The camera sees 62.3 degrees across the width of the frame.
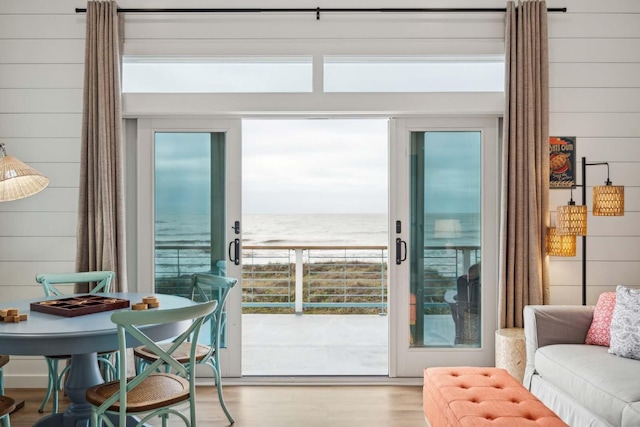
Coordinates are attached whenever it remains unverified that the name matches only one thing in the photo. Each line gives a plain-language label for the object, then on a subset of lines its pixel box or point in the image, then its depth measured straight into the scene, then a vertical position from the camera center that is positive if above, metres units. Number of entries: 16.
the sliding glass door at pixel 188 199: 4.19 +0.15
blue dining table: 2.27 -0.54
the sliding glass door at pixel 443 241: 4.18 -0.18
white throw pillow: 2.95 -0.61
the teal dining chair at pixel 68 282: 3.35 -0.51
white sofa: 2.50 -0.82
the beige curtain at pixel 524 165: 3.91 +0.40
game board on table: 2.67 -0.46
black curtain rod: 4.01 +1.58
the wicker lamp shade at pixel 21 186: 3.60 +0.22
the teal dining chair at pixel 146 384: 2.24 -0.79
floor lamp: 3.59 +0.06
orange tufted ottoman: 2.39 -0.90
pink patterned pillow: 3.25 -0.65
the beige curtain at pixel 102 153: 3.90 +0.48
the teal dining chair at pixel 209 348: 3.12 -0.80
